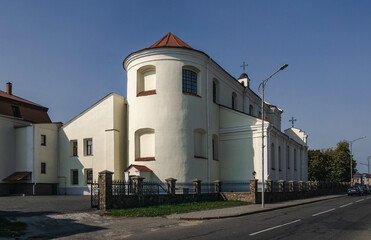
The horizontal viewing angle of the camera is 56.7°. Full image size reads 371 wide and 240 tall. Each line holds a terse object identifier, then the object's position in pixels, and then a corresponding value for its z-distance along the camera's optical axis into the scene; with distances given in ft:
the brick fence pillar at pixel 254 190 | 75.11
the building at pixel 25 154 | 99.04
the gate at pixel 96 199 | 56.95
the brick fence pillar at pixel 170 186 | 67.31
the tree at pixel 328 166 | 198.59
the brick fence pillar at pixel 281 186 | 91.09
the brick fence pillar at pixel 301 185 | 104.06
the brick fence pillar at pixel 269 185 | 83.95
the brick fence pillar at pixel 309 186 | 112.80
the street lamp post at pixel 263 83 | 69.23
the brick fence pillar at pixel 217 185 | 80.53
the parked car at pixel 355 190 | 121.15
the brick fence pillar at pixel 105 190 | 54.19
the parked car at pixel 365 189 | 130.62
